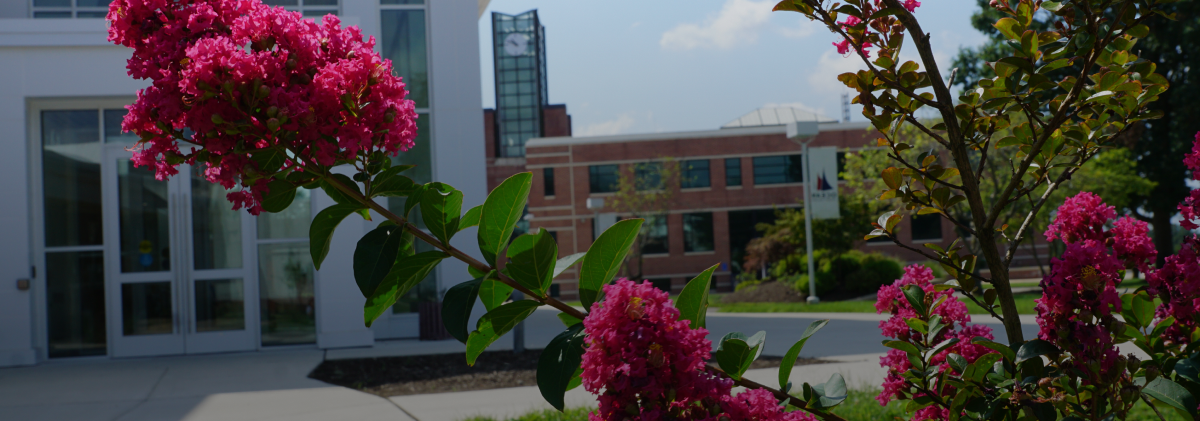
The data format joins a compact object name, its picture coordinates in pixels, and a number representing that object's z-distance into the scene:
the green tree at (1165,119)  19.91
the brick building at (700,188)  33.91
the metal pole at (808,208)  17.16
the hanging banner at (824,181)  17.66
